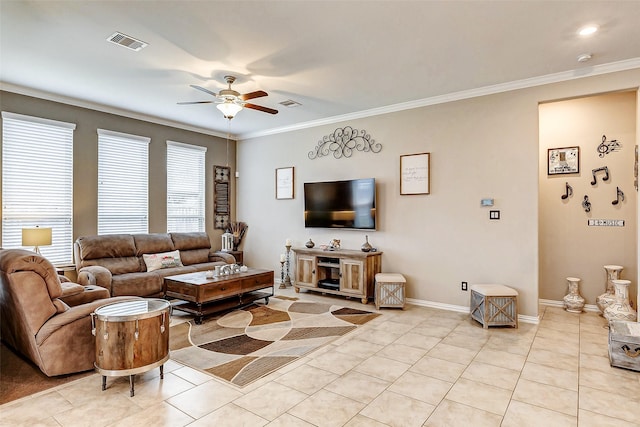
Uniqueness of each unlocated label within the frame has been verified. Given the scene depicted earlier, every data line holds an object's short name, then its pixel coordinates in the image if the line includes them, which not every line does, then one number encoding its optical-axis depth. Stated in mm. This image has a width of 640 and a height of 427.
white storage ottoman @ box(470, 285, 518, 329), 4105
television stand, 5270
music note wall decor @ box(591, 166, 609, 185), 4747
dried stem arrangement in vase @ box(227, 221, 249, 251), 7309
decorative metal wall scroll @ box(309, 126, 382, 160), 5688
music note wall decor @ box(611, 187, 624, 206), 4656
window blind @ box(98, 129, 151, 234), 5535
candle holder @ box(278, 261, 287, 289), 6395
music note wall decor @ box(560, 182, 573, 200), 5012
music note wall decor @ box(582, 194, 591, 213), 4887
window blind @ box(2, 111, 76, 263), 4609
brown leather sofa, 4684
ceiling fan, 4027
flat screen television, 5531
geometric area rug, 3107
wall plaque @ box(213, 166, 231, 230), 7191
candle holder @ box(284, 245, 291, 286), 6469
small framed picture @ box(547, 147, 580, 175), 4965
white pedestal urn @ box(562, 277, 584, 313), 4754
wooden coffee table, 4285
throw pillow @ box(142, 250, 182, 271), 5465
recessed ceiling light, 3084
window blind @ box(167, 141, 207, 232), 6453
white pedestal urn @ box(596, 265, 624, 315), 4457
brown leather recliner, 2660
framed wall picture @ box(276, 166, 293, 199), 6648
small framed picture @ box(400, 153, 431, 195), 5117
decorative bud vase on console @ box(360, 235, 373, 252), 5488
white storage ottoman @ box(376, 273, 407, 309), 4891
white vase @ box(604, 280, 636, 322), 4043
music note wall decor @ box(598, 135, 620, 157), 4689
